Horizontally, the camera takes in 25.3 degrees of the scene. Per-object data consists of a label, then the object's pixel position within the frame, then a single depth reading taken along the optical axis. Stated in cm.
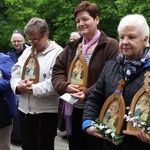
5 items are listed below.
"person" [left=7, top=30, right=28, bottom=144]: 574
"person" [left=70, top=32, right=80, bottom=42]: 606
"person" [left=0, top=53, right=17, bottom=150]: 391
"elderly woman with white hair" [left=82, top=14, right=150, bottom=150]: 239
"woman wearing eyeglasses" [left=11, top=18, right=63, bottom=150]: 352
